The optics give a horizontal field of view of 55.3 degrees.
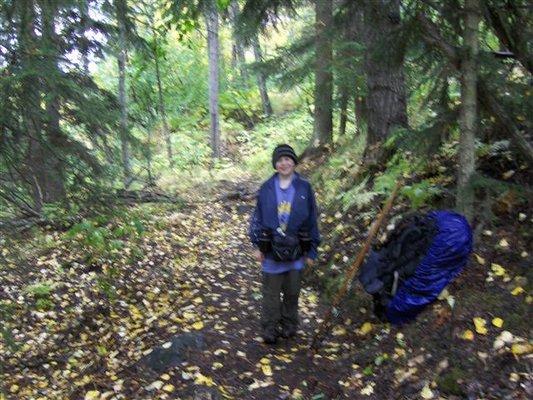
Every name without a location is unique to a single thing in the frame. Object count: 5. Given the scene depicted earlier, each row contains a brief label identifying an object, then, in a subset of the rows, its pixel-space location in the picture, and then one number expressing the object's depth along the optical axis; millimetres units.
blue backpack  4918
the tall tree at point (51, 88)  5270
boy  5266
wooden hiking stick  5142
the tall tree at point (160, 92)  7888
